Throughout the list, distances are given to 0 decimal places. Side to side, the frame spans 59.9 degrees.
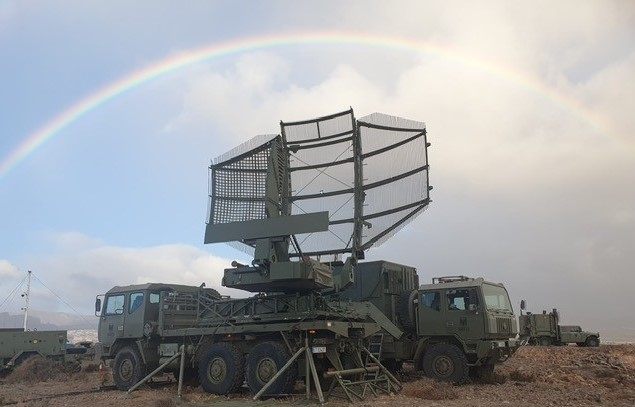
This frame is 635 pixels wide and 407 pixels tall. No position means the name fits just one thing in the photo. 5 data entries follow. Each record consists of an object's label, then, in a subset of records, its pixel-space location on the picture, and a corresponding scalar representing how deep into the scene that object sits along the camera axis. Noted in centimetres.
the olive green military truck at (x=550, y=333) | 3609
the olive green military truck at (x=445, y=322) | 1720
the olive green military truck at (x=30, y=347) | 2472
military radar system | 1498
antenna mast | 5427
